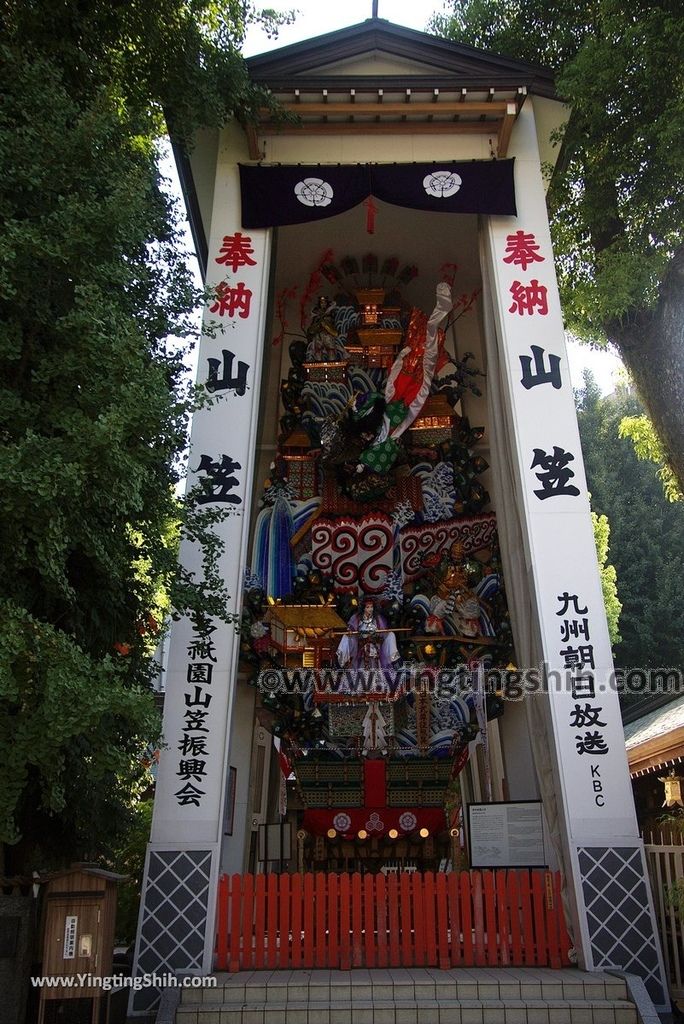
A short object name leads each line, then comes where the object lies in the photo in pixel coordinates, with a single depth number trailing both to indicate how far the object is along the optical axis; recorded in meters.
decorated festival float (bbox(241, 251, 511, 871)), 9.33
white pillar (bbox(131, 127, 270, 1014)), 5.73
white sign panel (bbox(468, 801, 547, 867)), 6.94
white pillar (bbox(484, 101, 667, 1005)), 5.74
